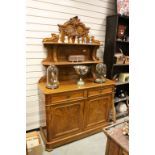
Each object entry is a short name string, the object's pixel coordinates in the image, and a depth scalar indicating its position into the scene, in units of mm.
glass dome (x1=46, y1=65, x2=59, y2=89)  2312
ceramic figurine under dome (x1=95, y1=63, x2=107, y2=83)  2762
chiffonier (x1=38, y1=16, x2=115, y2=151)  2160
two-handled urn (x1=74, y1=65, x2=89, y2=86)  2541
